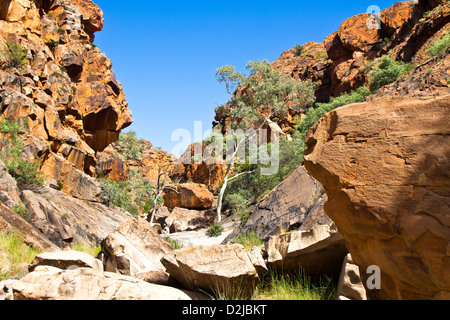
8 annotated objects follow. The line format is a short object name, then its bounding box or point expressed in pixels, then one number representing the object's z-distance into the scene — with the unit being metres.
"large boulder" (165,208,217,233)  24.78
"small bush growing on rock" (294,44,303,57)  54.84
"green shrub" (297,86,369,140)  26.47
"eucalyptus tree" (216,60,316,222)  24.91
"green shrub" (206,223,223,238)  17.00
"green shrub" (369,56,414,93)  21.09
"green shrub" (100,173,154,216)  18.47
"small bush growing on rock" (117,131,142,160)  42.51
